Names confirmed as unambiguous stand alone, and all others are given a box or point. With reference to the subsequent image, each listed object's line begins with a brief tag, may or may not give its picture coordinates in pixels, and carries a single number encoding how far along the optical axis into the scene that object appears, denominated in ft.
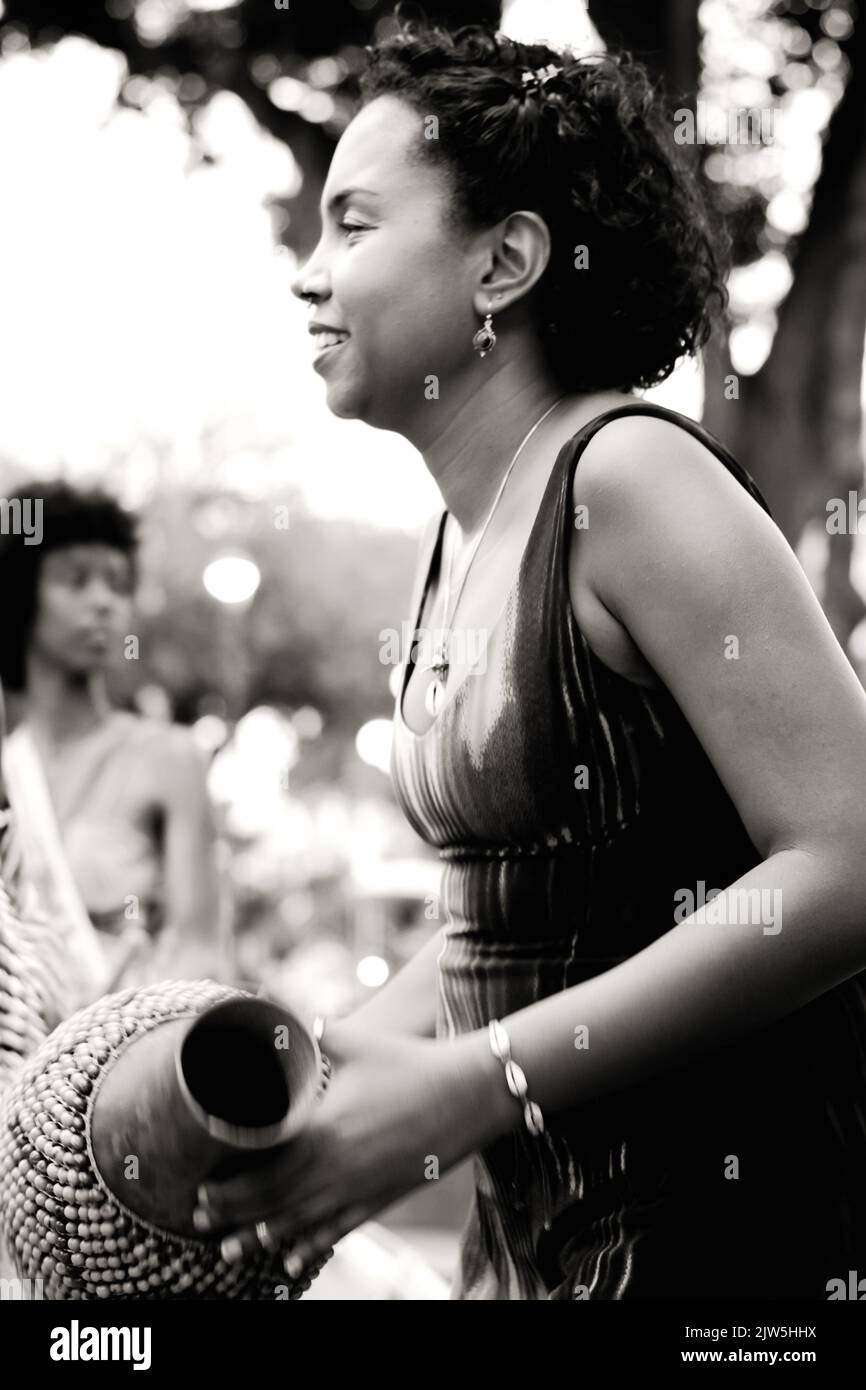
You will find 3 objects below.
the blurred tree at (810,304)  23.65
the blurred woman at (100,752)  17.46
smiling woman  4.80
